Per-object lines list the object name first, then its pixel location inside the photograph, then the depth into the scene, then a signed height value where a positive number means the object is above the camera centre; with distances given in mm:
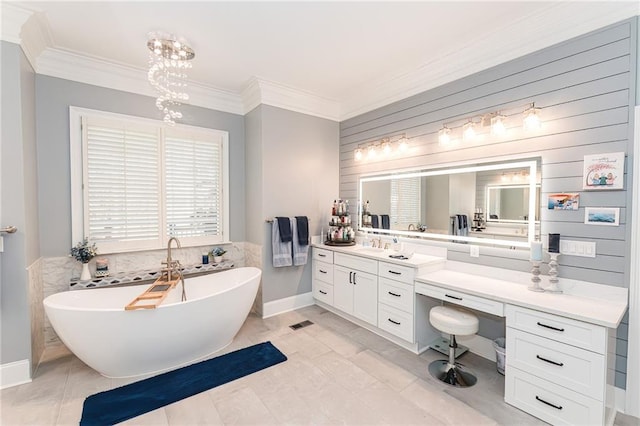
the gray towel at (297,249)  3883 -602
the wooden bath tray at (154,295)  2273 -860
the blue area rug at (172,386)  2022 -1486
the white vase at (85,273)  2932 -710
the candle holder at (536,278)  2234 -559
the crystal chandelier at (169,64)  2676 +1547
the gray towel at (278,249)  3738 -577
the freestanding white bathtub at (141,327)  2203 -1038
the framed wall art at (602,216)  2008 -56
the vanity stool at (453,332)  2346 -1047
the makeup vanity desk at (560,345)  1727 -912
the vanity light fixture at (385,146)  3451 +798
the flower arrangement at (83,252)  2912 -489
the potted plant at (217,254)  3822 -655
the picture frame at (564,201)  2180 +56
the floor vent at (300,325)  3439 -1473
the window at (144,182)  3049 +284
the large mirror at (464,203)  2488 +48
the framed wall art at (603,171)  1985 +272
